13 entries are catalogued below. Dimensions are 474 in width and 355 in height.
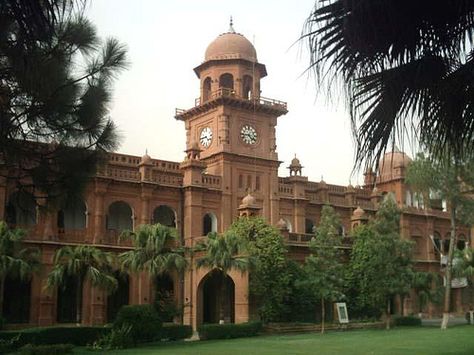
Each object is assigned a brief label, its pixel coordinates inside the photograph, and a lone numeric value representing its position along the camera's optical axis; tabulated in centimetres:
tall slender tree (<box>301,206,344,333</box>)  3603
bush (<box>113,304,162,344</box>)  2739
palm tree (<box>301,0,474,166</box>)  572
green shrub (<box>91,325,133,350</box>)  2606
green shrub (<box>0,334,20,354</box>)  2241
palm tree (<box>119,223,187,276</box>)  2973
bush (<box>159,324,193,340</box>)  2980
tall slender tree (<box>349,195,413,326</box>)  3881
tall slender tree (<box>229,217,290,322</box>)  3519
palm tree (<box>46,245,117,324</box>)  2975
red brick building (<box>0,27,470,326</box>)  3606
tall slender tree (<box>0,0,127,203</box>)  1067
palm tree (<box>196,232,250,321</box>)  3183
